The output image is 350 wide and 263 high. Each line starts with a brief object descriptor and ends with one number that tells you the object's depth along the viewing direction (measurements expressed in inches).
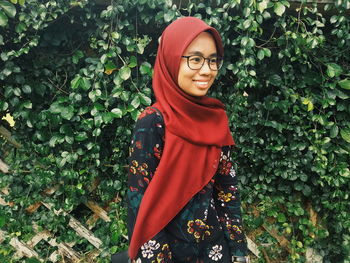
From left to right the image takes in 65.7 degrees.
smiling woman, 39.6
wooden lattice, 79.4
